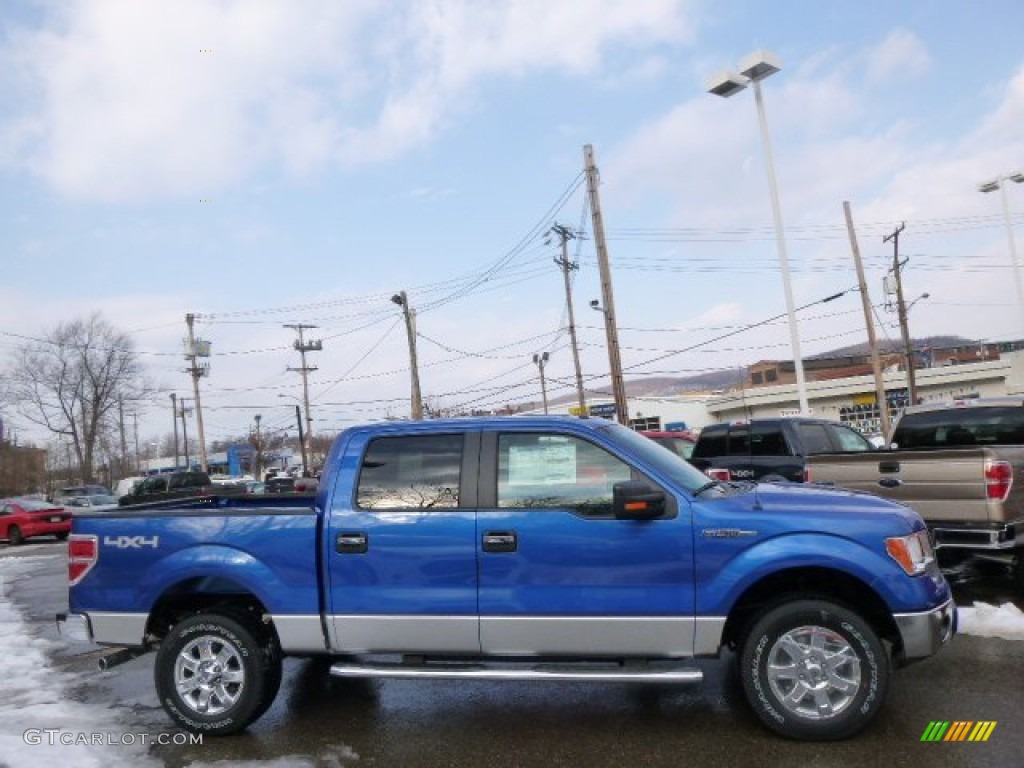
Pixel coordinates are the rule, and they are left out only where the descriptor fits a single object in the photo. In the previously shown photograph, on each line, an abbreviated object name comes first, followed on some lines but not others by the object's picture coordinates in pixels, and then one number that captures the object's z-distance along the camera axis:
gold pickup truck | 6.48
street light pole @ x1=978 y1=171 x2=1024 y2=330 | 24.00
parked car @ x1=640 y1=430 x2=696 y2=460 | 15.41
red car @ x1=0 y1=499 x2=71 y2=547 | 23.23
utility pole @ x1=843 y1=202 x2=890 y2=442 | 29.69
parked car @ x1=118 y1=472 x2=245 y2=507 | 29.83
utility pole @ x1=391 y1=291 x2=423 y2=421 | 37.34
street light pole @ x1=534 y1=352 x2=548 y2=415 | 62.69
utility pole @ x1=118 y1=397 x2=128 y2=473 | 67.43
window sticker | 4.62
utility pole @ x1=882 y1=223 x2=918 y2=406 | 40.33
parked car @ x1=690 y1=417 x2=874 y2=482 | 10.72
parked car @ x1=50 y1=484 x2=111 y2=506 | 42.47
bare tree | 63.41
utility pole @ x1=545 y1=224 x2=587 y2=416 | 39.19
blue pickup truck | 4.20
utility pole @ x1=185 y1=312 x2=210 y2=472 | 52.06
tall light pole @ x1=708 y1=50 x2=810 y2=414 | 17.78
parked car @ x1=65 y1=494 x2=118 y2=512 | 32.59
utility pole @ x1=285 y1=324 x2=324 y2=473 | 62.72
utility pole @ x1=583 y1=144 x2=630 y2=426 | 20.44
